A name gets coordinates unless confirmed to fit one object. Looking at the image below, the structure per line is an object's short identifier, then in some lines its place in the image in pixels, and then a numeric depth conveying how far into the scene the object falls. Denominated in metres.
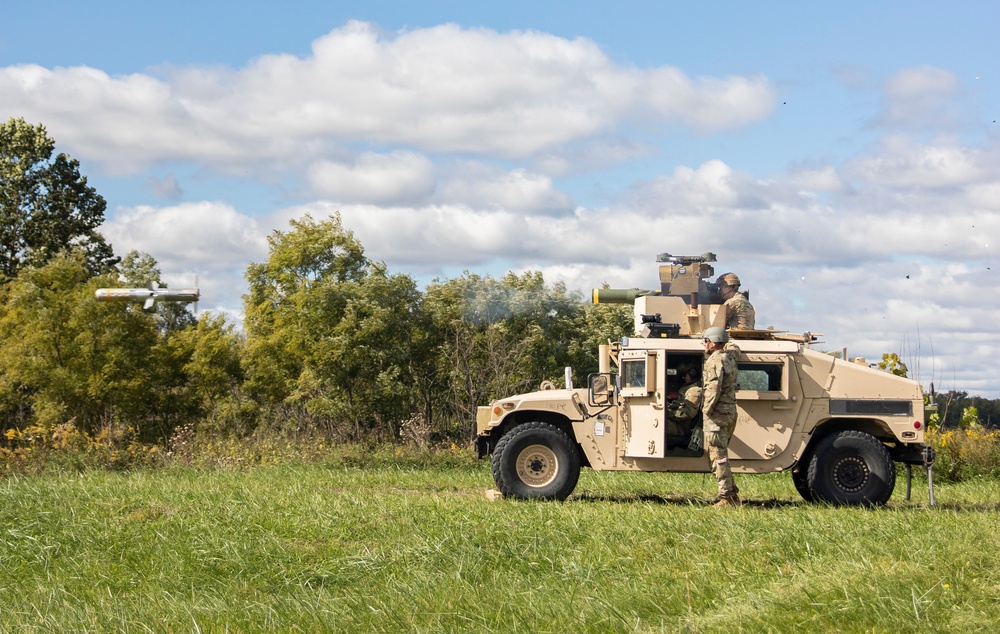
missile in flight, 38.34
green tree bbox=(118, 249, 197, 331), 58.16
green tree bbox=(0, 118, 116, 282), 46.94
